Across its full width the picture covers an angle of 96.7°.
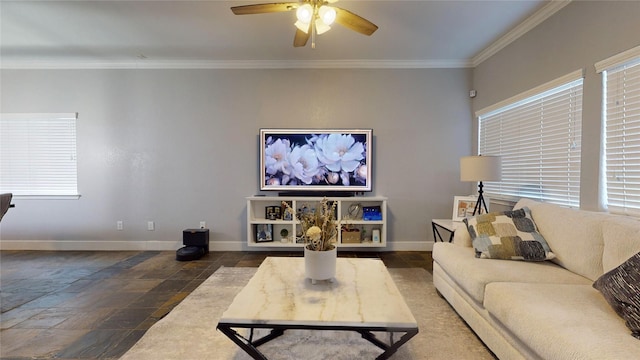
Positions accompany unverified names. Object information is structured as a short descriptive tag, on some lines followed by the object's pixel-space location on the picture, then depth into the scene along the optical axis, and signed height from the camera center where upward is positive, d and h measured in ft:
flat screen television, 12.99 +0.69
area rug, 5.76 -3.68
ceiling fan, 6.30 +3.69
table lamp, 9.52 +0.17
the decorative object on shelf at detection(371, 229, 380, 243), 12.72 -2.82
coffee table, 4.27 -2.22
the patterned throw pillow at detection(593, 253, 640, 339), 4.00 -1.80
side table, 10.04 -1.91
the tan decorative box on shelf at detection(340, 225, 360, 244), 12.65 -2.84
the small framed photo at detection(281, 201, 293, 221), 12.88 -1.91
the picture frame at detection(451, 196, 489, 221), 11.35 -1.35
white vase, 5.57 -1.81
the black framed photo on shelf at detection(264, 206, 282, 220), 12.96 -1.83
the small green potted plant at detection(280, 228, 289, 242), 13.04 -2.86
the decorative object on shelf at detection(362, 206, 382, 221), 12.66 -1.80
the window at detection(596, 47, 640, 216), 6.41 +1.02
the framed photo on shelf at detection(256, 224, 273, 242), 13.01 -2.75
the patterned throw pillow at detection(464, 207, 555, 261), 6.88 -1.64
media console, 12.53 -2.12
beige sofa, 3.88 -2.17
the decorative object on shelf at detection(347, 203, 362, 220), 13.10 -1.80
